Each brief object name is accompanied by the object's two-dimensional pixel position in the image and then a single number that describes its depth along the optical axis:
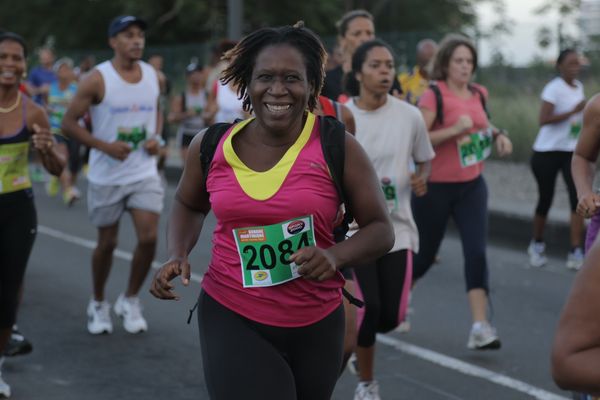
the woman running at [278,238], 5.50
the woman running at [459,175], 10.60
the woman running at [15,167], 8.86
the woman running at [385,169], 8.74
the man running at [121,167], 11.16
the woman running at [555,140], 15.58
